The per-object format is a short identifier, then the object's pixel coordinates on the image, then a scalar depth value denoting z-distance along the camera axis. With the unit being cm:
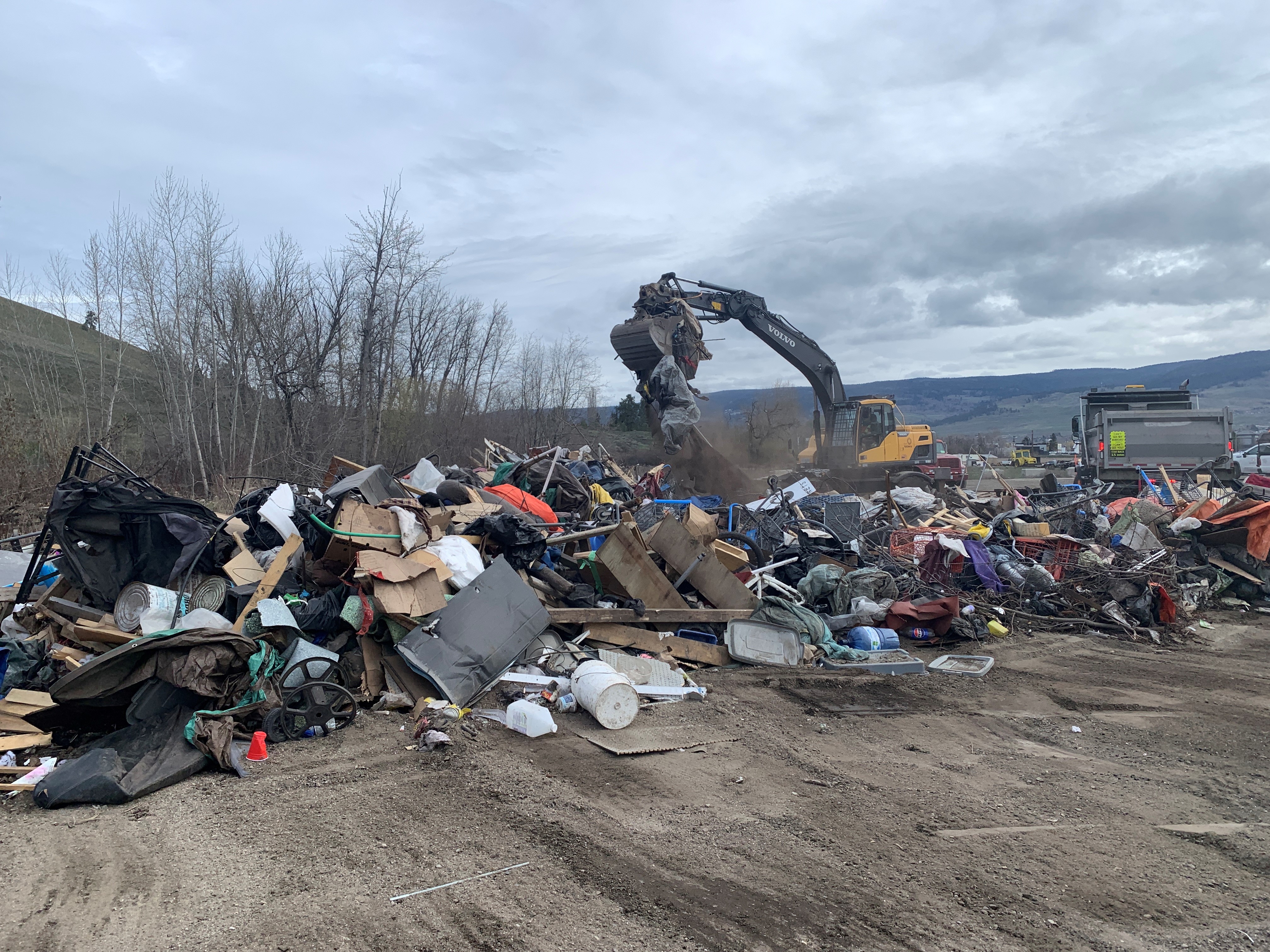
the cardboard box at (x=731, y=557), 848
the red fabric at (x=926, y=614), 800
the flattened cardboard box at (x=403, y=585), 589
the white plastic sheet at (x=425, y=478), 988
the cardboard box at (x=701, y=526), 870
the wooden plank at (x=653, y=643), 696
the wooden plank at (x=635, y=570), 736
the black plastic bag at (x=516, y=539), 729
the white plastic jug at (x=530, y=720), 519
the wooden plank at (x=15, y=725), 486
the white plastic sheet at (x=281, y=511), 729
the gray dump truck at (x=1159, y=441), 1585
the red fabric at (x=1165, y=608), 859
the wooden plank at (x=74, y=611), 583
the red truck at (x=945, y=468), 1762
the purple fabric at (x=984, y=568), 931
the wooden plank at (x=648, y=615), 678
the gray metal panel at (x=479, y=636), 575
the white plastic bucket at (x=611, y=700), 535
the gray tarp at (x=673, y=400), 1383
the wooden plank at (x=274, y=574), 589
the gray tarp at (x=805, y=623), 729
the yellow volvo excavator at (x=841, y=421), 1673
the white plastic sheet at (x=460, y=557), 661
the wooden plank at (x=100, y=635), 540
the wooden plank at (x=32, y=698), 500
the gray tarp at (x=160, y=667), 462
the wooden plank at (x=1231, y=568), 994
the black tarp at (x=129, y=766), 411
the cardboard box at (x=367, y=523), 641
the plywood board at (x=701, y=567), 770
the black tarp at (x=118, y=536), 593
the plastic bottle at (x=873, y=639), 754
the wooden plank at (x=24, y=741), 472
